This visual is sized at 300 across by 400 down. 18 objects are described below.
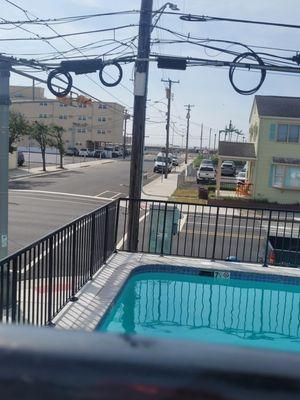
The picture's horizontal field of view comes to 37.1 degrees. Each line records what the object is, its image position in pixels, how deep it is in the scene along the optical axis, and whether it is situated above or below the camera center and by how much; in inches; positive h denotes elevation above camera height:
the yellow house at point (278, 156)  1119.0 -20.7
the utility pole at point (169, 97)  1817.2 +181.0
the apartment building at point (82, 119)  3444.9 +132.0
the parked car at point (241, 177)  1482.5 -111.0
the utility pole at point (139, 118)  394.0 +18.7
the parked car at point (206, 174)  1558.8 -107.9
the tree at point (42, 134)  1614.2 -2.2
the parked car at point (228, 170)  1999.3 -112.4
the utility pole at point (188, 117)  2988.2 +171.1
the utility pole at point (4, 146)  297.1 -9.7
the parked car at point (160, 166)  2039.9 -113.2
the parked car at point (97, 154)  3065.9 -116.2
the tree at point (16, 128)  1354.6 +14.7
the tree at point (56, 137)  1685.5 -9.2
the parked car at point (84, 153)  2918.8 -107.8
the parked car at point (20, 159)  1778.5 -105.3
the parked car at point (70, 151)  2972.4 -104.3
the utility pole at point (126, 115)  2498.0 +129.2
